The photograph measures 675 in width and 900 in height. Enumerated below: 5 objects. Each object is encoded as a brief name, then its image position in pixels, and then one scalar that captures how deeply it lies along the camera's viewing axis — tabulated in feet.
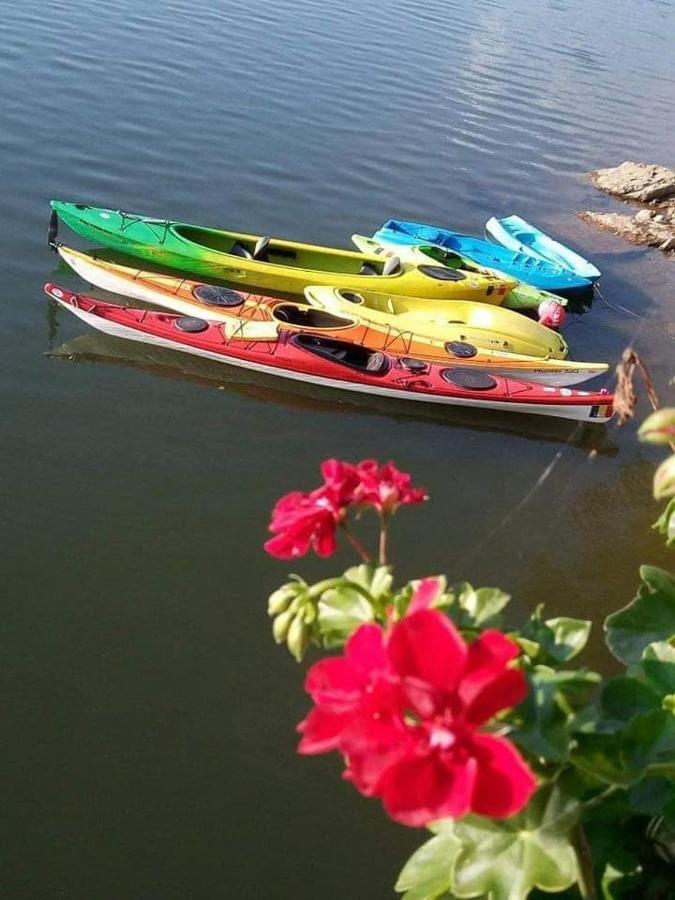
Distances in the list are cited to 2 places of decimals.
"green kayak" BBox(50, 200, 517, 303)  36.24
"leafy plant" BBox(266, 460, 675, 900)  3.53
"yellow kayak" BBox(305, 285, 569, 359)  33.86
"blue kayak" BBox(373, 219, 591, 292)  40.50
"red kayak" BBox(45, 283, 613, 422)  30.91
